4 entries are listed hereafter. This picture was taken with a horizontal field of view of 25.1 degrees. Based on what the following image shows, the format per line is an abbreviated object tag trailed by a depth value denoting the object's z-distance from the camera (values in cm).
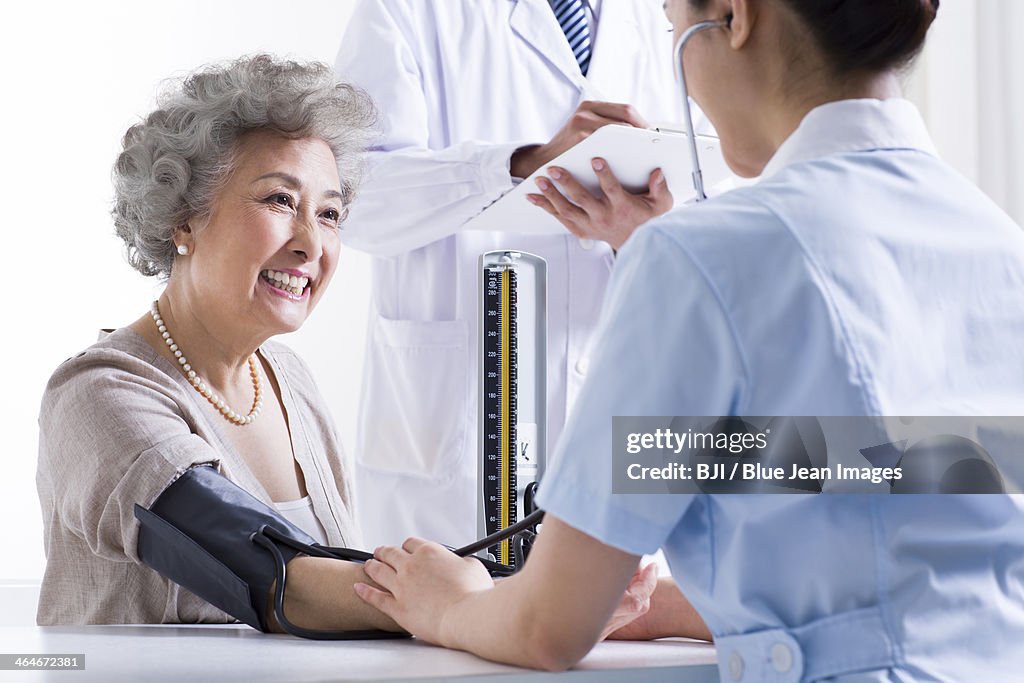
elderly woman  201
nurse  159
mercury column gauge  205
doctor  232
